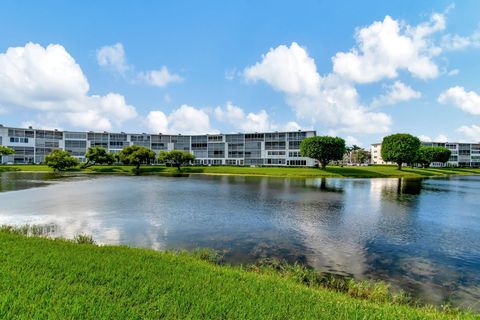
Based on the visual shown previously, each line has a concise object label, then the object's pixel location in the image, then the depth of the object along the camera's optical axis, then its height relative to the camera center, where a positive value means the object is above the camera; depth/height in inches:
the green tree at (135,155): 4030.5 +56.9
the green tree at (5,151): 4197.8 +113.1
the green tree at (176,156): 4188.0 +46.1
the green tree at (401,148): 4224.9 +186.8
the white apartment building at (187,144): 5285.4 +317.3
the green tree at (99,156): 4227.4 +41.3
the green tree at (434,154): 5605.3 +127.3
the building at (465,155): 7332.7 +144.5
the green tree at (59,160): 3826.3 -21.5
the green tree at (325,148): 4015.8 +172.4
